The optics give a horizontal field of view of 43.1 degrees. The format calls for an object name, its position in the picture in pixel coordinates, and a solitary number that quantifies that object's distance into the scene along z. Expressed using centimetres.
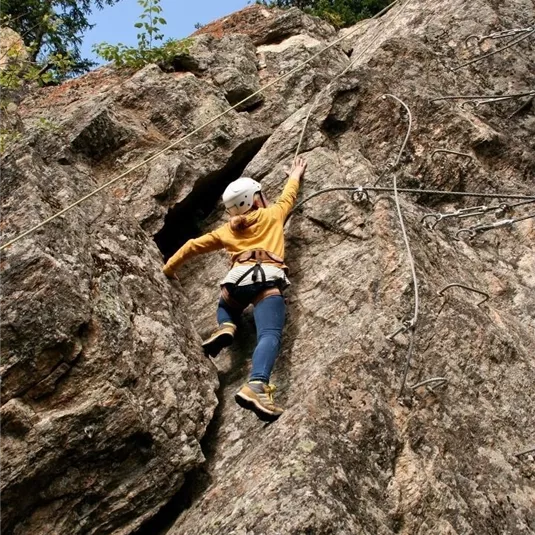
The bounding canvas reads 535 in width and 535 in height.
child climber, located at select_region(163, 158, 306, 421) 537
